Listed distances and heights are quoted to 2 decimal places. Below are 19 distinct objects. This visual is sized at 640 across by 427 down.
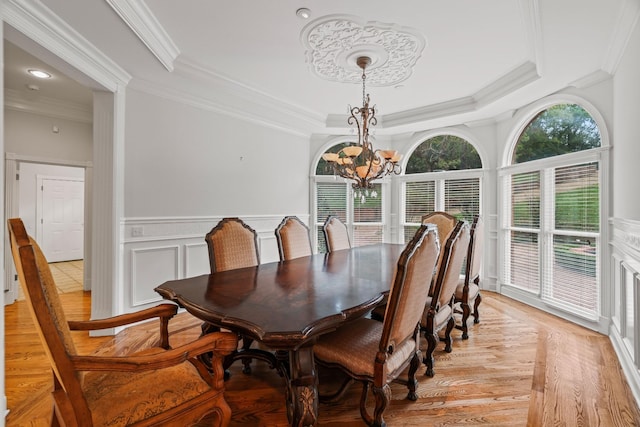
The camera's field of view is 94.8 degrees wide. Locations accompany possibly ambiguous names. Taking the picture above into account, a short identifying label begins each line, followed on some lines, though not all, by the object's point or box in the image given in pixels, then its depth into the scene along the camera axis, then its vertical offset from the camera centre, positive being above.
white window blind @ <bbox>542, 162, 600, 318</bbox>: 3.10 -0.26
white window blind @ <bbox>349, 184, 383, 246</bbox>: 5.52 -0.07
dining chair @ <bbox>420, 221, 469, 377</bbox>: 2.04 -0.52
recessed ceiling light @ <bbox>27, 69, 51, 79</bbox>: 3.20 +1.55
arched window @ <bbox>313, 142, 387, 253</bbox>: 5.36 +0.13
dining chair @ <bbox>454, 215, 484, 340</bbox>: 2.75 -0.60
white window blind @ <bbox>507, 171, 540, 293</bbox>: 3.79 -0.22
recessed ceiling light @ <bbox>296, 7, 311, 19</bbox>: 2.20 +1.53
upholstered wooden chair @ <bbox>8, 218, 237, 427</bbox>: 1.00 -0.68
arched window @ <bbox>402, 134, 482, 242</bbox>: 4.70 +0.60
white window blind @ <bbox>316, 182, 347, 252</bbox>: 5.37 +0.24
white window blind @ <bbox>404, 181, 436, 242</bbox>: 5.11 +0.23
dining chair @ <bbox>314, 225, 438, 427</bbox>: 1.40 -0.70
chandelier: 2.78 +0.51
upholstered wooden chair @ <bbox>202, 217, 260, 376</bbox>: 2.37 -0.28
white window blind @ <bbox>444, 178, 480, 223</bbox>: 4.64 +0.29
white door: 6.53 -0.10
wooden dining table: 1.28 -0.46
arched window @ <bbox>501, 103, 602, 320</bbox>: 3.13 +0.06
